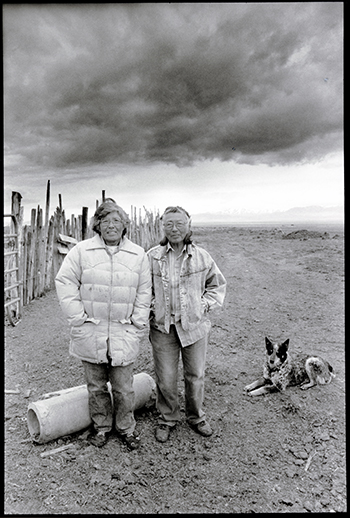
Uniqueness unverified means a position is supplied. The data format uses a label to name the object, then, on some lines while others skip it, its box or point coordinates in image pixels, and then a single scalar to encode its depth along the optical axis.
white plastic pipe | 3.23
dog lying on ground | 4.38
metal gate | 6.96
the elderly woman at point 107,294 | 2.92
